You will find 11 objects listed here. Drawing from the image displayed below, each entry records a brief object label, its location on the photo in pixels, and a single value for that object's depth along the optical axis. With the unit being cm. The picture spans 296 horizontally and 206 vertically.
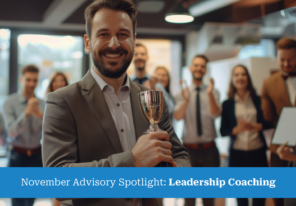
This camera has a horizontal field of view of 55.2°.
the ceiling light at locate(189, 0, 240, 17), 361
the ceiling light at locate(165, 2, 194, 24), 330
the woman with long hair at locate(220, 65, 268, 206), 262
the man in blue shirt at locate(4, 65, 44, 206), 258
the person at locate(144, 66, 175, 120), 294
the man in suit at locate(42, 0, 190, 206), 79
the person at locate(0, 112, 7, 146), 260
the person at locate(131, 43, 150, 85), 290
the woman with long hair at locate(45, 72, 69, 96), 282
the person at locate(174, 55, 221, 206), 277
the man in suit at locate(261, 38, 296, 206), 244
